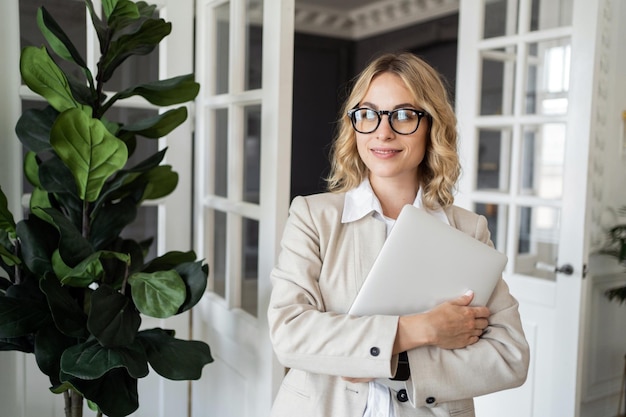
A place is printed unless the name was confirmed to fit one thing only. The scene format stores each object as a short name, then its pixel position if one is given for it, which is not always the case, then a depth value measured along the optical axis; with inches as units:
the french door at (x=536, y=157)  99.2
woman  46.2
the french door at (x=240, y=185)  74.2
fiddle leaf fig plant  58.8
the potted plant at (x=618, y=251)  116.6
